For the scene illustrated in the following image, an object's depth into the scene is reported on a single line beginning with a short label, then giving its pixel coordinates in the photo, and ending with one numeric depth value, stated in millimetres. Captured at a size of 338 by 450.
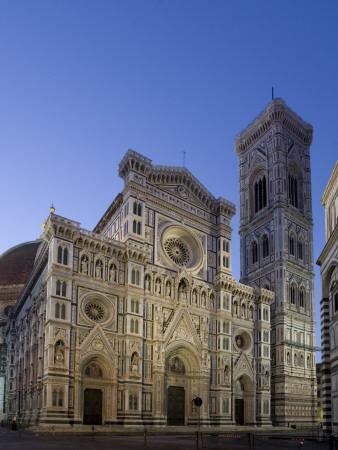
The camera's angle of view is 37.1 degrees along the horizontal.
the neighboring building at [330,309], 24953
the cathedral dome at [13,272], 76500
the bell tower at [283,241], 56031
